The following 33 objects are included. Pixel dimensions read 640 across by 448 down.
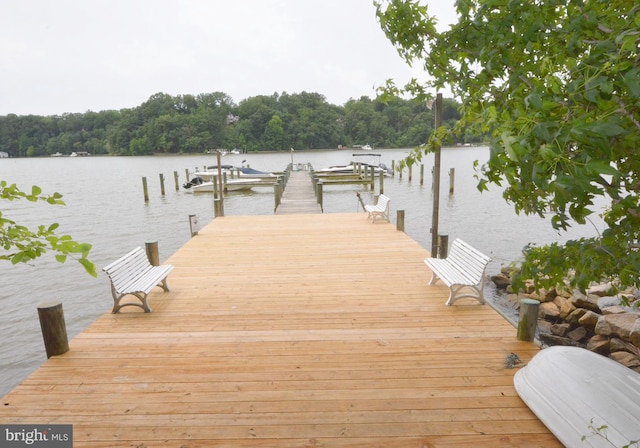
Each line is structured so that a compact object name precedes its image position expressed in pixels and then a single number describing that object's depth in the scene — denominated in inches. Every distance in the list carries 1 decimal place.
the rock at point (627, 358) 228.2
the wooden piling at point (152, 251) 246.0
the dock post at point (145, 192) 984.3
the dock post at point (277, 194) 578.1
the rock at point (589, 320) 280.6
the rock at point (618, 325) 250.5
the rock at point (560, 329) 284.4
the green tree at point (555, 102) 41.2
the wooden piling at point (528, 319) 144.2
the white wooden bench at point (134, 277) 172.6
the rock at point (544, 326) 292.5
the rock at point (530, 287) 329.7
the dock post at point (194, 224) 350.3
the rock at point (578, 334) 275.8
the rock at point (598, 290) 328.5
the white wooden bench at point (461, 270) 176.4
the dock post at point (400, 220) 344.2
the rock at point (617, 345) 246.2
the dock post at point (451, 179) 1023.6
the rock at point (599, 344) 251.9
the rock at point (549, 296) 329.5
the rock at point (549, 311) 306.5
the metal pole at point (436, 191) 261.0
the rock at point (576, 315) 293.6
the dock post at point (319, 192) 551.7
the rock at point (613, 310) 291.6
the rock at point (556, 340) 273.3
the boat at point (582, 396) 85.7
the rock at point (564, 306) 302.5
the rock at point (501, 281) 386.3
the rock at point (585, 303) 307.3
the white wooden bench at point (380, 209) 388.2
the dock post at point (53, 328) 140.6
